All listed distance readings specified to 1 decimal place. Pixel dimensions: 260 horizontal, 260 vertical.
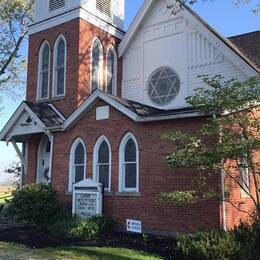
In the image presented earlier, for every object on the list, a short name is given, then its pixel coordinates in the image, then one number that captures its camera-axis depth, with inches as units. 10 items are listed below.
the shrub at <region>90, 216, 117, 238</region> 380.0
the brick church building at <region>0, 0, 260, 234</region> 383.3
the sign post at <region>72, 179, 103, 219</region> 406.5
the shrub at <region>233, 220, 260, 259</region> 265.3
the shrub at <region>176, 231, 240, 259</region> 259.6
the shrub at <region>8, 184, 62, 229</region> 426.2
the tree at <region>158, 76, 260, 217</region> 290.1
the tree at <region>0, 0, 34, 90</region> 815.6
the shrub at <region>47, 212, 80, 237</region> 385.1
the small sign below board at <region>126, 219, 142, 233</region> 356.6
